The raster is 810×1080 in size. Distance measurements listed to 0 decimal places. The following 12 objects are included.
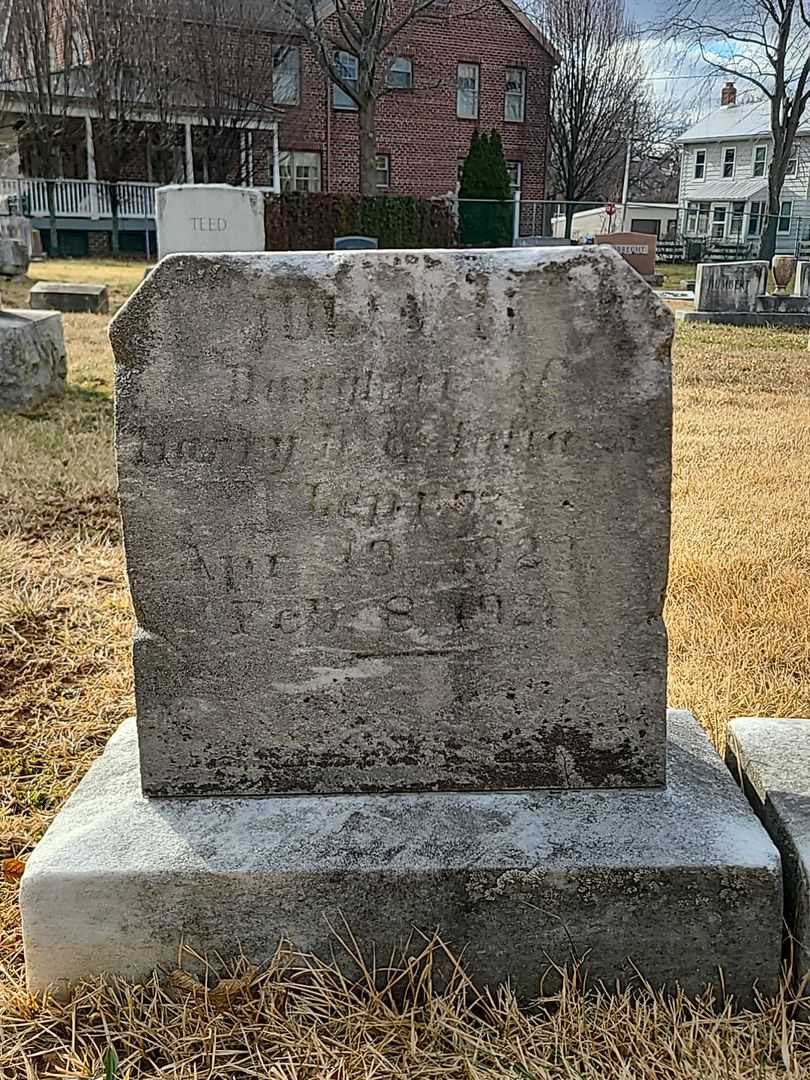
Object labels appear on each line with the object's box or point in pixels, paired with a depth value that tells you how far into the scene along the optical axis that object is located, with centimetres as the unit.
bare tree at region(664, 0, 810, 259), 3083
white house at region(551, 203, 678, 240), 3481
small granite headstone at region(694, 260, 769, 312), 1571
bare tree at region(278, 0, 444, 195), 2528
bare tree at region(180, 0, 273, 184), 2922
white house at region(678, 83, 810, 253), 4806
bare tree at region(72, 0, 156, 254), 2762
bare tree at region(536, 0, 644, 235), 3988
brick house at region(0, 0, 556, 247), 2994
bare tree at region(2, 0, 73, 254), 2703
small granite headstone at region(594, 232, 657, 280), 2016
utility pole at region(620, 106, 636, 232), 3373
